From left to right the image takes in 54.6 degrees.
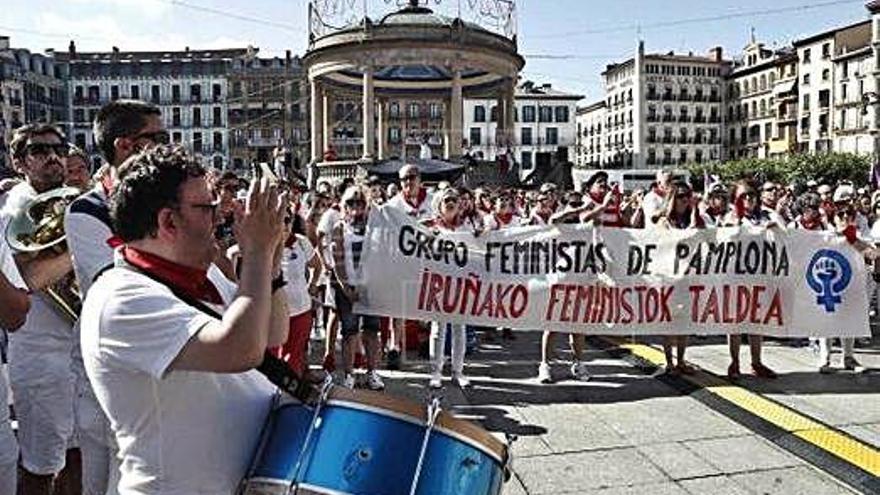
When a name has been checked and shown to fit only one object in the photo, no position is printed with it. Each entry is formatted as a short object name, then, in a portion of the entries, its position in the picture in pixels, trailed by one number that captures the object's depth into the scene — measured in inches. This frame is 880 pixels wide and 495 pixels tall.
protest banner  317.7
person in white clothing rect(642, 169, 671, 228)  351.4
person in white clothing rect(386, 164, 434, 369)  343.0
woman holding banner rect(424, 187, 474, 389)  305.3
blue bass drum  87.7
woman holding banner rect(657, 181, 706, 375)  331.0
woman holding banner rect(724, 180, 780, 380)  310.5
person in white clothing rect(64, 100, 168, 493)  122.5
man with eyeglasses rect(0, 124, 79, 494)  150.5
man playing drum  81.4
